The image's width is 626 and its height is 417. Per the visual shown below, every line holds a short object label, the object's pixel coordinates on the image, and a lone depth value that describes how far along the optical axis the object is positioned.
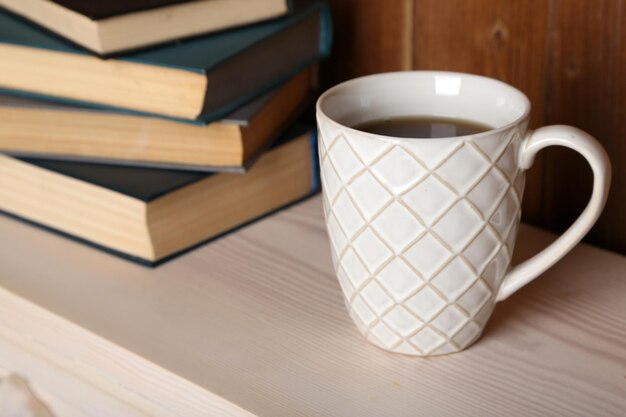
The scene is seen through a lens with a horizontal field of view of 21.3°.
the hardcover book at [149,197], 0.85
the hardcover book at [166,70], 0.83
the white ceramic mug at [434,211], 0.73
